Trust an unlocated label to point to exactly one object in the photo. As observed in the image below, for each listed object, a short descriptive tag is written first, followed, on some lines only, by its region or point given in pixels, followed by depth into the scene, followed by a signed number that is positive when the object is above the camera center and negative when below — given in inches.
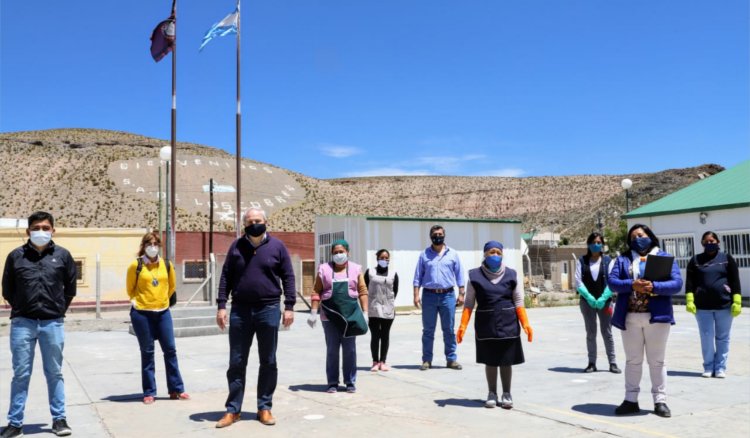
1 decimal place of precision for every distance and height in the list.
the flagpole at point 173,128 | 750.1 +174.0
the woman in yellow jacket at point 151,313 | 283.6 -13.5
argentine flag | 871.9 +323.4
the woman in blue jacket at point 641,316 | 247.0 -18.1
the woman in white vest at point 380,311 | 362.3 -19.7
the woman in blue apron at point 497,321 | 261.6 -19.3
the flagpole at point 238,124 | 795.2 +187.2
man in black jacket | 225.5 -8.8
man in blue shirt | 366.6 -10.6
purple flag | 805.2 +289.6
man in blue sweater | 243.6 -8.6
